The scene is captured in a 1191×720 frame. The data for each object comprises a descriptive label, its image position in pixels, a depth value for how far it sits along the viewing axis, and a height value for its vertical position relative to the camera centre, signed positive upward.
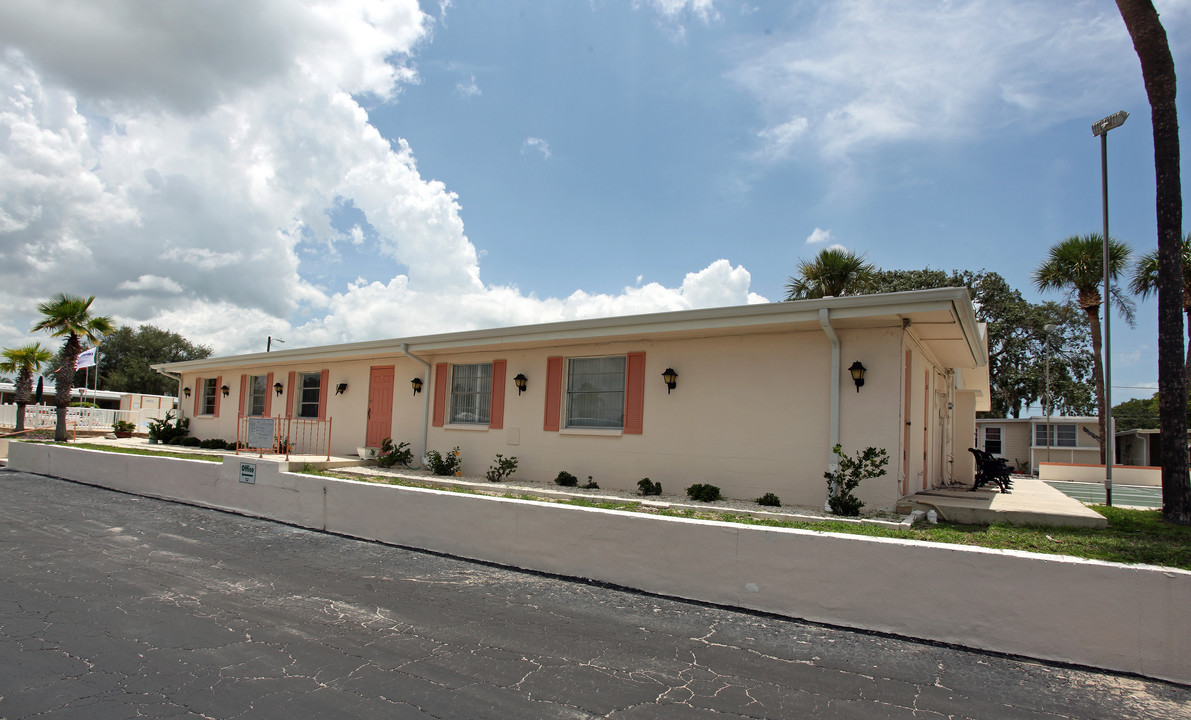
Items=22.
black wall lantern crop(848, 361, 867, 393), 8.10 +0.60
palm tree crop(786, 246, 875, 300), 16.50 +3.80
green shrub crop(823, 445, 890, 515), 7.73 -0.70
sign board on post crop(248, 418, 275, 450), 10.65 -0.62
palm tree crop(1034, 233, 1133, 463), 18.53 +4.62
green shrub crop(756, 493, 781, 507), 8.51 -1.12
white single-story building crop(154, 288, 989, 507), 8.16 +0.29
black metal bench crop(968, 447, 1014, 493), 10.69 -0.77
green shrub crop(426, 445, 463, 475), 11.82 -1.10
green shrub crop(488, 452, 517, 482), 11.05 -1.10
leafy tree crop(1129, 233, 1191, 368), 18.38 +4.46
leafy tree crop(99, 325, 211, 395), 54.22 +3.15
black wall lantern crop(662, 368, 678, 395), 9.62 +0.53
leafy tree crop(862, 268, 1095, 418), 34.25 +4.37
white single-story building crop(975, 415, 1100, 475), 26.66 -0.61
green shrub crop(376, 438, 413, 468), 12.61 -1.06
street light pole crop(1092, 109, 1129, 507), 11.00 +4.30
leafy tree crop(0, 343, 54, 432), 20.84 +0.73
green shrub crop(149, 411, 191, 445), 18.65 -1.10
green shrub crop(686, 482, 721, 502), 8.81 -1.10
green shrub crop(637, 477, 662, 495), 9.49 -1.13
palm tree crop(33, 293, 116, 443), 18.14 +1.73
